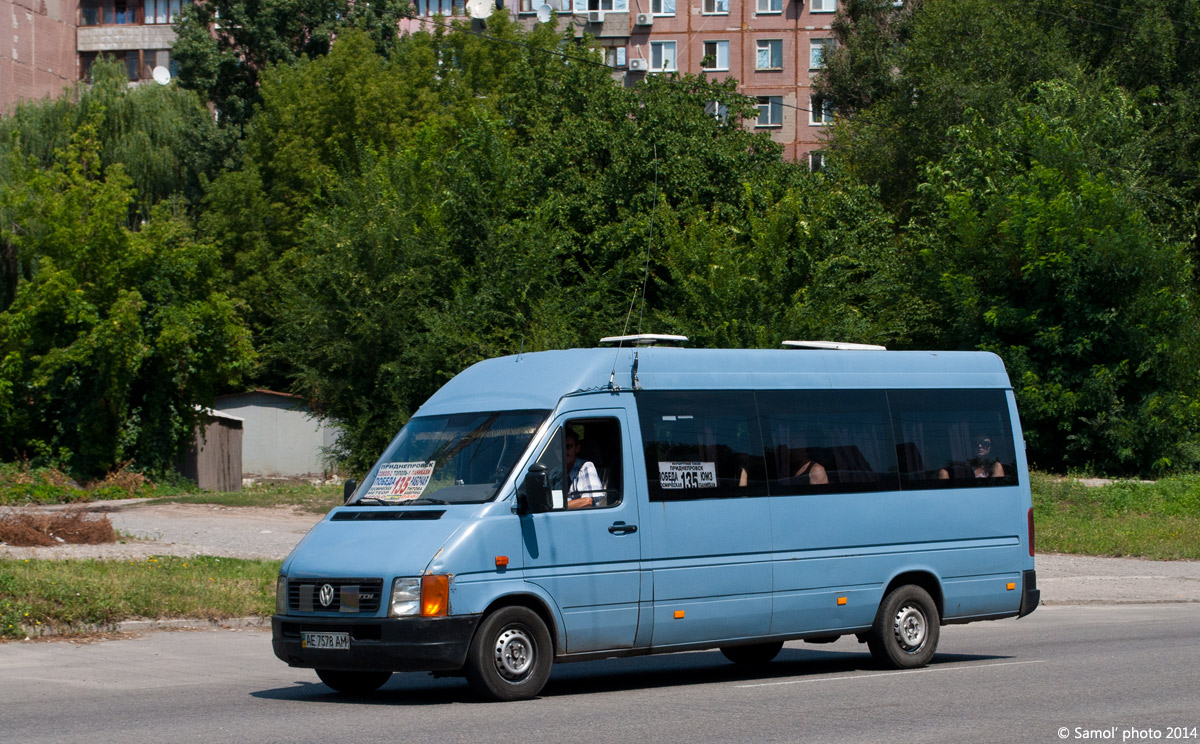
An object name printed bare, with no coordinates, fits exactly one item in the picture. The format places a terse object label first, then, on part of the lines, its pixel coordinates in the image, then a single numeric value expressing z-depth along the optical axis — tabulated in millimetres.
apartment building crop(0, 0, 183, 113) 64125
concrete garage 47438
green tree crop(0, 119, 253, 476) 34906
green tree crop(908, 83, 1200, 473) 36125
